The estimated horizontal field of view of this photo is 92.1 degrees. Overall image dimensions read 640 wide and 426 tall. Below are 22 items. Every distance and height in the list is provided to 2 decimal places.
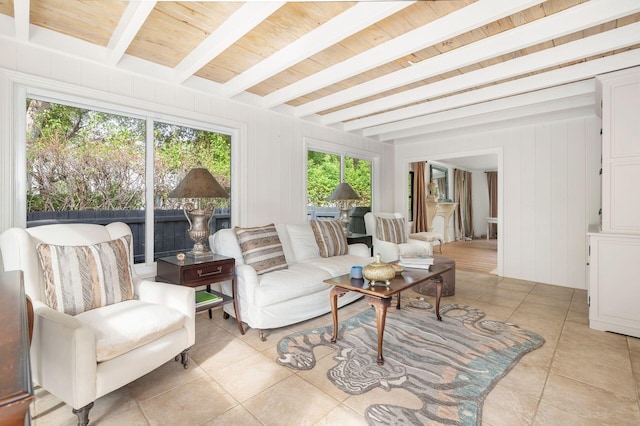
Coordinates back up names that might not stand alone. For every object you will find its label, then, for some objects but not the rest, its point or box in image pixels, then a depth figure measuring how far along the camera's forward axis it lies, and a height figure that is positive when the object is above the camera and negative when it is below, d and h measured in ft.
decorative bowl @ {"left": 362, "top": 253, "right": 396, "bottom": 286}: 7.82 -1.58
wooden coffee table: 7.09 -1.89
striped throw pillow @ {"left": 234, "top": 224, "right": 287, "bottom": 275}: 9.46 -1.17
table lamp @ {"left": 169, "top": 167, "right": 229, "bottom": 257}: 8.56 +0.46
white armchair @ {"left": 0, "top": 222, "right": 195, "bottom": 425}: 4.90 -2.12
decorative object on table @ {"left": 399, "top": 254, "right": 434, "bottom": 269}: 9.77 -1.62
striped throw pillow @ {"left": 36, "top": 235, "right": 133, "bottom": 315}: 6.09 -1.34
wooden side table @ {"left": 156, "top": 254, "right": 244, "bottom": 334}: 8.06 -1.65
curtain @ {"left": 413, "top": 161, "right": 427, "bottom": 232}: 24.63 +0.89
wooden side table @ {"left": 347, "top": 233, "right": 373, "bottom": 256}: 14.26 -1.33
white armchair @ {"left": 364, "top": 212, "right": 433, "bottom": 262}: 14.32 -1.69
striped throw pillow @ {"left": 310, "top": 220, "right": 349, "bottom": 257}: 12.07 -1.06
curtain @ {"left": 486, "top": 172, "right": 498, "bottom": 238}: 33.35 +2.26
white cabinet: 8.70 -0.16
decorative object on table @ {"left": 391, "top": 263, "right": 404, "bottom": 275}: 8.78 -1.66
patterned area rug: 5.59 -3.50
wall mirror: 28.45 +2.85
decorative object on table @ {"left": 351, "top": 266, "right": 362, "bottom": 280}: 8.48 -1.68
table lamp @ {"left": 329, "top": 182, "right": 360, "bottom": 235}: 14.83 +0.64
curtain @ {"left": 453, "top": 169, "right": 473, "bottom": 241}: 30.60 +0.65
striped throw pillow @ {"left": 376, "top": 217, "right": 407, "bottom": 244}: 15.34 -0.99
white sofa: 8.56 -2.09
